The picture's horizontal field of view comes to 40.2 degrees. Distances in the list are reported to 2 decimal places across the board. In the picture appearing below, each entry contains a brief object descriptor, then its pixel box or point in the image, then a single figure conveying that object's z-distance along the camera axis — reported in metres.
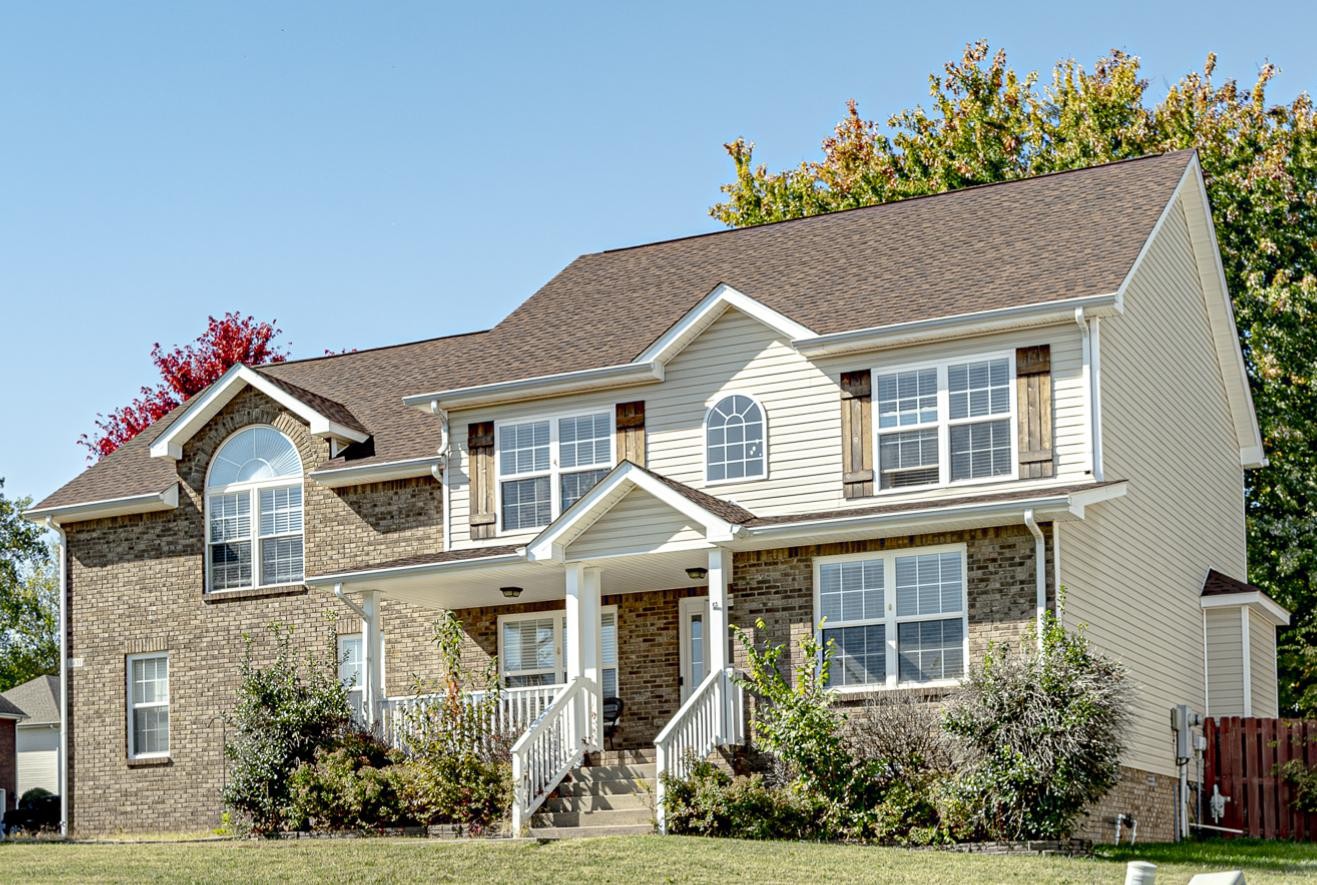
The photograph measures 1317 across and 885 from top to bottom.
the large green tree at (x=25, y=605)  56.59
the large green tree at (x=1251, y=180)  31.91
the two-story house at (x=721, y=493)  21.31
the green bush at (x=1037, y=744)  18.53
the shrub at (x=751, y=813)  19.19
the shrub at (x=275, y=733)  22.44
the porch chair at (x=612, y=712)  23.73
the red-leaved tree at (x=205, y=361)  44.41
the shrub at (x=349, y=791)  21.47
